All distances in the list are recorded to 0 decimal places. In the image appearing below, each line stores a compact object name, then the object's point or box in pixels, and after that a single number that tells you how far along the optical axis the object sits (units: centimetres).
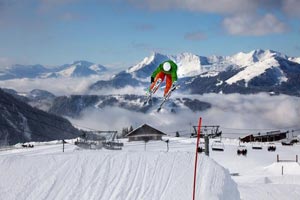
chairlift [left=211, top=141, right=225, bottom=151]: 8094
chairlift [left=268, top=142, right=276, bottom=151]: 8725
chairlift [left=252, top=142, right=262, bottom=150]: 9228
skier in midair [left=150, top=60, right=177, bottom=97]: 2785
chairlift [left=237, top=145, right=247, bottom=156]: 7536
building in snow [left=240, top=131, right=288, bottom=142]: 13582
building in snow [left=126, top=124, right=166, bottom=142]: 10144
